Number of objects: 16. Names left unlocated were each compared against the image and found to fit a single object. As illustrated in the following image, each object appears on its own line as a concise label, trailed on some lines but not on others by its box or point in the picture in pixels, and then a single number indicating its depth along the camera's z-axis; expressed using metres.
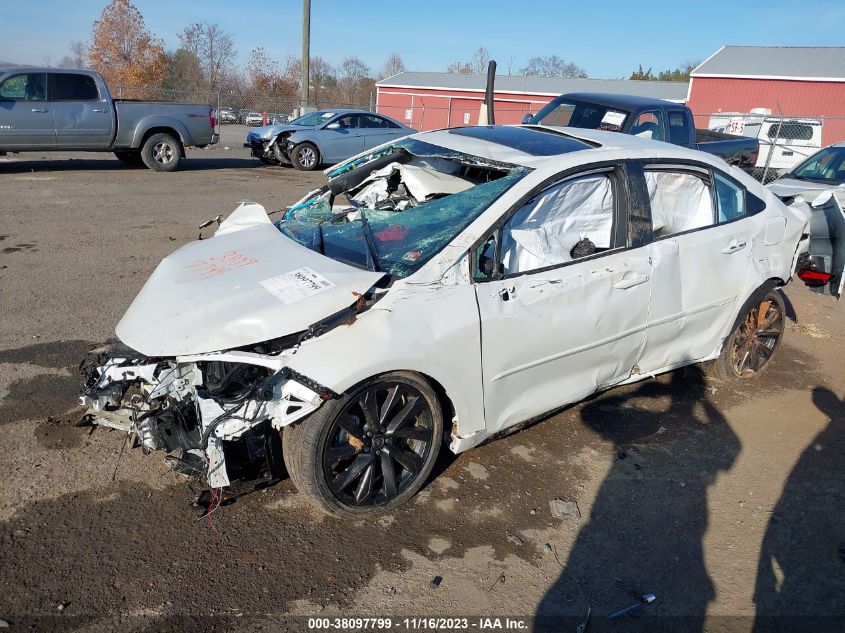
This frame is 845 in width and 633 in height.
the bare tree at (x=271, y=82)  55.95
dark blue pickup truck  9.20
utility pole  25.44
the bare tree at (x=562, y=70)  77.50
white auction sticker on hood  3.11
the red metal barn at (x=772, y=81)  31.92
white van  17.70
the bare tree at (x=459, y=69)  66.94
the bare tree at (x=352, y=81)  63.34
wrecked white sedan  3.03
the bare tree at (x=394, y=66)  75.00
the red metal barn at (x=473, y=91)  40.94
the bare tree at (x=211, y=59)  55.19
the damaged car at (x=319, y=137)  16.28
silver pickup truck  12.54
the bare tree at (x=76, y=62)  66.28
